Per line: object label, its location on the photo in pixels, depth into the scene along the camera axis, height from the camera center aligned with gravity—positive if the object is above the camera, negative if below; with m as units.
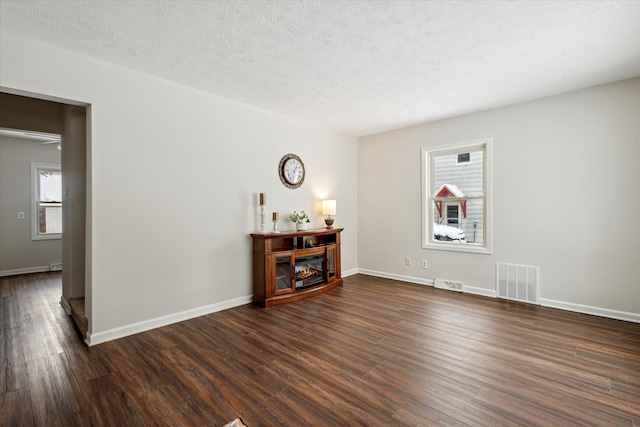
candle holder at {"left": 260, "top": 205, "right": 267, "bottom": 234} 4.11 -0.13
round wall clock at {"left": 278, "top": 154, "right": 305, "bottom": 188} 4.42 +0.64
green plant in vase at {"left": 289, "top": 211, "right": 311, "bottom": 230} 4.41 -0.11
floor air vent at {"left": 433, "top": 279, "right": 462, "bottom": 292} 4.48 -1.10
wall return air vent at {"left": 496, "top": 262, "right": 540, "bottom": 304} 3.83 -0.92
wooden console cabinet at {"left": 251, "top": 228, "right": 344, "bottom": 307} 3.84 -0.73
